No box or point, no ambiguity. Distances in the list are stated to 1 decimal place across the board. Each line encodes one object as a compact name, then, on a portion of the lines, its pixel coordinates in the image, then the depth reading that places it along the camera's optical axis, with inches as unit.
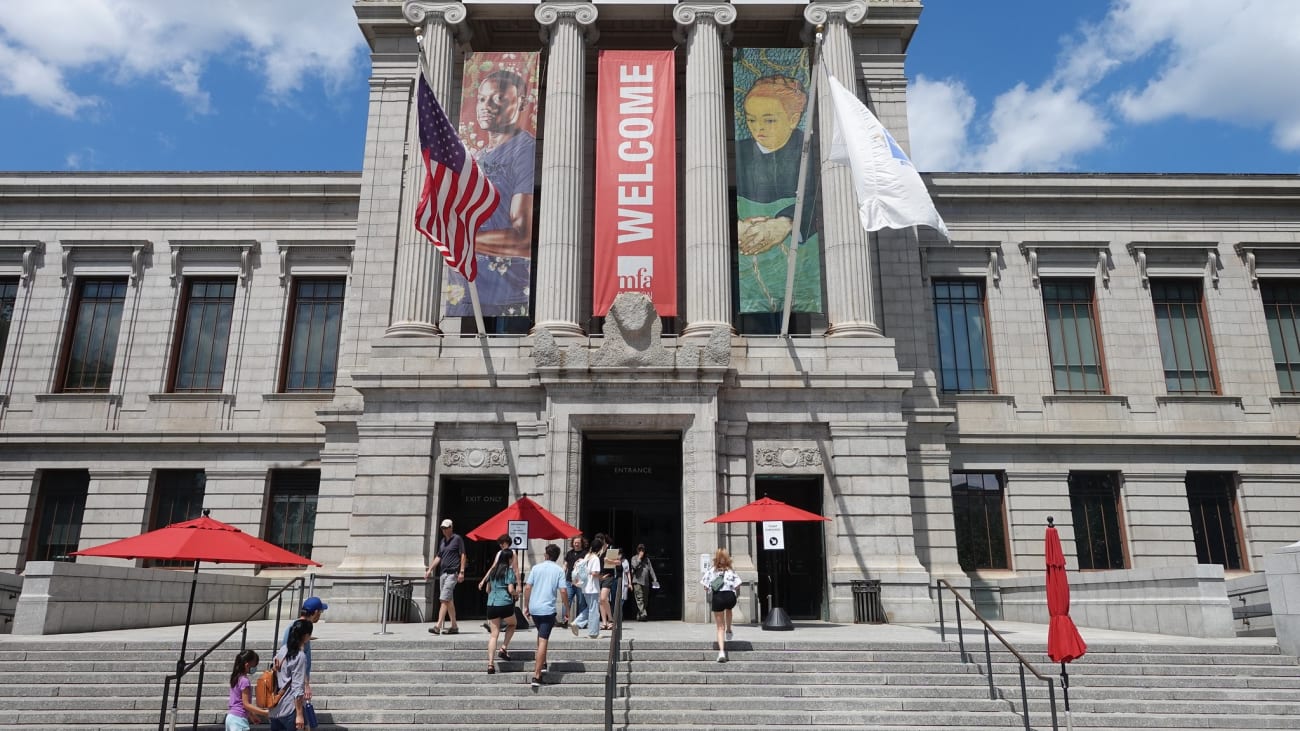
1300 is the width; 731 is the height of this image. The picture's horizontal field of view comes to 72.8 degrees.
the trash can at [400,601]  800.3
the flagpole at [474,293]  878.1
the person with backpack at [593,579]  646.5
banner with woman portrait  955.3
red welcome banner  927.7
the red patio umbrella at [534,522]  647.1
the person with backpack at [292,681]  403.5
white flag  764.0
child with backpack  390.6
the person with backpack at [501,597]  532.4
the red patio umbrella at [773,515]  707.4
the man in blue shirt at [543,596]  510.6
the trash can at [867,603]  817.5
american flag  810.2
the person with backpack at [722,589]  565.7
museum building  863.1
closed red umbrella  445.1
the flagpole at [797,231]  861.8
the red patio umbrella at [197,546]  451.2
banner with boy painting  946.7
